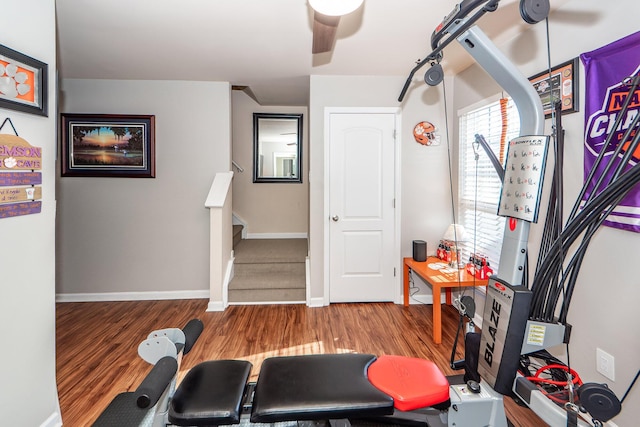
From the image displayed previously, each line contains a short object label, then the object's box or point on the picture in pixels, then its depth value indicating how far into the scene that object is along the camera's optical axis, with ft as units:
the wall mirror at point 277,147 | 16.02
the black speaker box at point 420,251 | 10.81
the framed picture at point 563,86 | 6.30
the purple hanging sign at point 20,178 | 4.74
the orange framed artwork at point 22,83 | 4.73
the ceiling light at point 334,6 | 4.42
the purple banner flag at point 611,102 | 5.14
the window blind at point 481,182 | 8.98
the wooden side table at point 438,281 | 8.77
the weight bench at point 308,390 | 4.01
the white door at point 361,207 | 11.27
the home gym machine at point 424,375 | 4.01
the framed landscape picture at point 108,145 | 11.47
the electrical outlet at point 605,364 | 5.58
